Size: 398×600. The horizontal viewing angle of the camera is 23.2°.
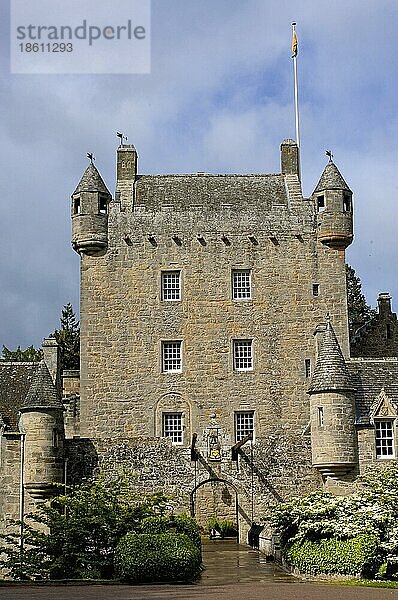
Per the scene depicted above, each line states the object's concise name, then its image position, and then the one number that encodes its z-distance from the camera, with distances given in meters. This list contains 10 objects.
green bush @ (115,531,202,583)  24.14
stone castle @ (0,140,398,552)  42.81
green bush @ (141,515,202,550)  27.09
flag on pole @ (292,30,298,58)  49.06
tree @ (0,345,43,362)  62.22
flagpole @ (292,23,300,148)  48.75
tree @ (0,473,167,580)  26.36
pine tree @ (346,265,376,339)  64.48
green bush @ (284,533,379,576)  26.23
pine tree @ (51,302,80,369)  62.66
